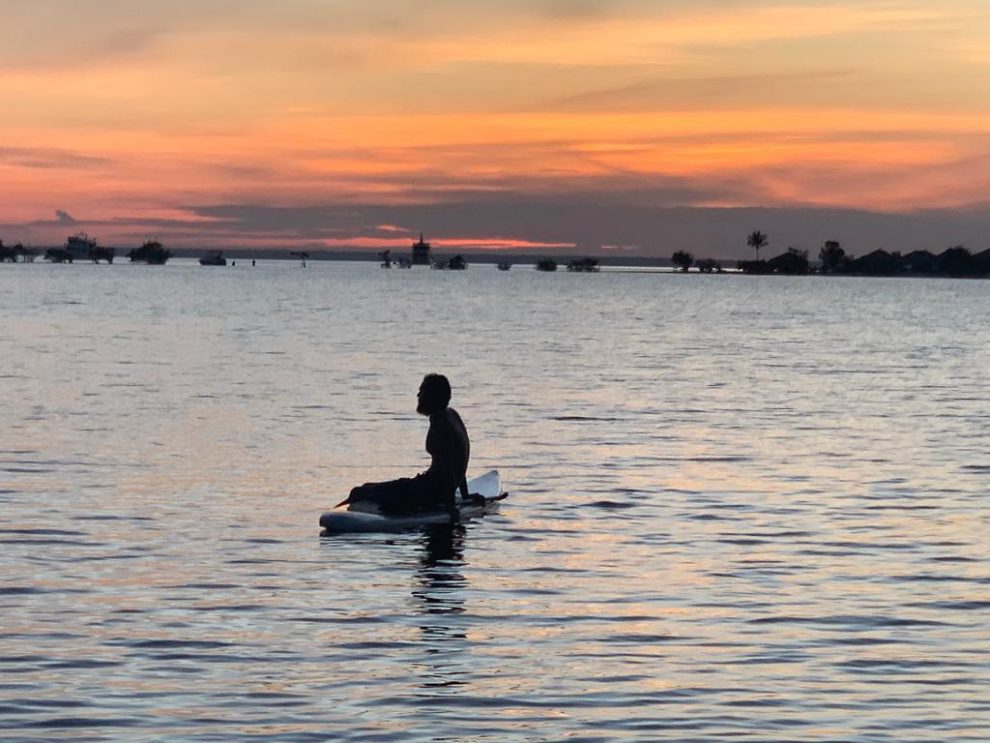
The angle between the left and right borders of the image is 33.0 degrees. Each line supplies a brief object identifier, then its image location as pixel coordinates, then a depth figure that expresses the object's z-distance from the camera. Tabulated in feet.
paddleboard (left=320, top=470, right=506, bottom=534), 74.95
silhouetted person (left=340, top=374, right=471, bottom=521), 75.10
